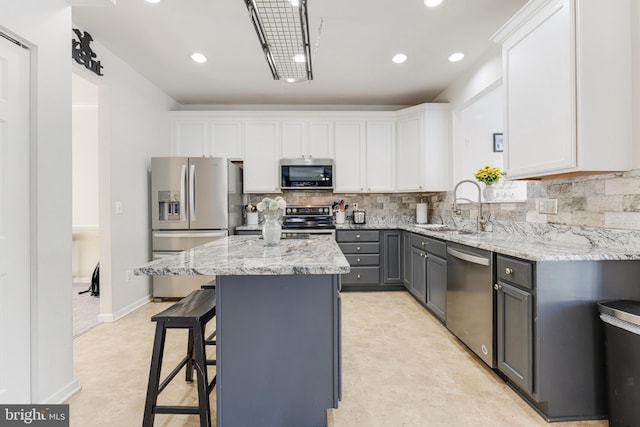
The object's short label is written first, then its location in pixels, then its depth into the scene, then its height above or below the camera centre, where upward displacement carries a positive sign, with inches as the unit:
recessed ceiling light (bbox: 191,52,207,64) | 128.8 +63.9
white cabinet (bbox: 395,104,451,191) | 167.2 +34.2
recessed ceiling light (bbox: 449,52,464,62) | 130.5 +64.5
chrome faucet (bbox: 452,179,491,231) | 119.5 -3.1
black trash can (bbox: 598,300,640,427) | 57.1 -27.5
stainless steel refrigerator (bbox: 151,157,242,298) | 151.8 +2.8
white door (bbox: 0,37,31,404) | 63.7 -2.5
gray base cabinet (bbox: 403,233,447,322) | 118.0 -25.0
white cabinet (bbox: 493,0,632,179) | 70.4 +28.8
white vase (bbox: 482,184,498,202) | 119.7 +7.1
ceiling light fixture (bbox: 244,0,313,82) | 67.2 +44.2
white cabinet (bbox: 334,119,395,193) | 180.7 +31.9
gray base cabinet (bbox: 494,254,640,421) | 67.0 -24.9
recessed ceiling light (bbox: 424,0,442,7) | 95.2 +63.0
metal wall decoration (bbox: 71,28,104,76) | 108.7 +56.5
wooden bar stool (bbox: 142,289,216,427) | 59.4 -28.5
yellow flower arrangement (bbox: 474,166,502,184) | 116.0 +13.4
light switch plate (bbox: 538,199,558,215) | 93.2 +1.7
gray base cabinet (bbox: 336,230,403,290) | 168.4 -22.6
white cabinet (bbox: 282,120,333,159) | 178.9 +41.3
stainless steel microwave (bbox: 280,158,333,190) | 175.6 +20.6
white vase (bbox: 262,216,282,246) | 85.5 -5.2
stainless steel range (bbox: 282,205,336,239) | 166.9 -4.9
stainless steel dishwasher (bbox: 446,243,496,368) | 84.9 -25.7
